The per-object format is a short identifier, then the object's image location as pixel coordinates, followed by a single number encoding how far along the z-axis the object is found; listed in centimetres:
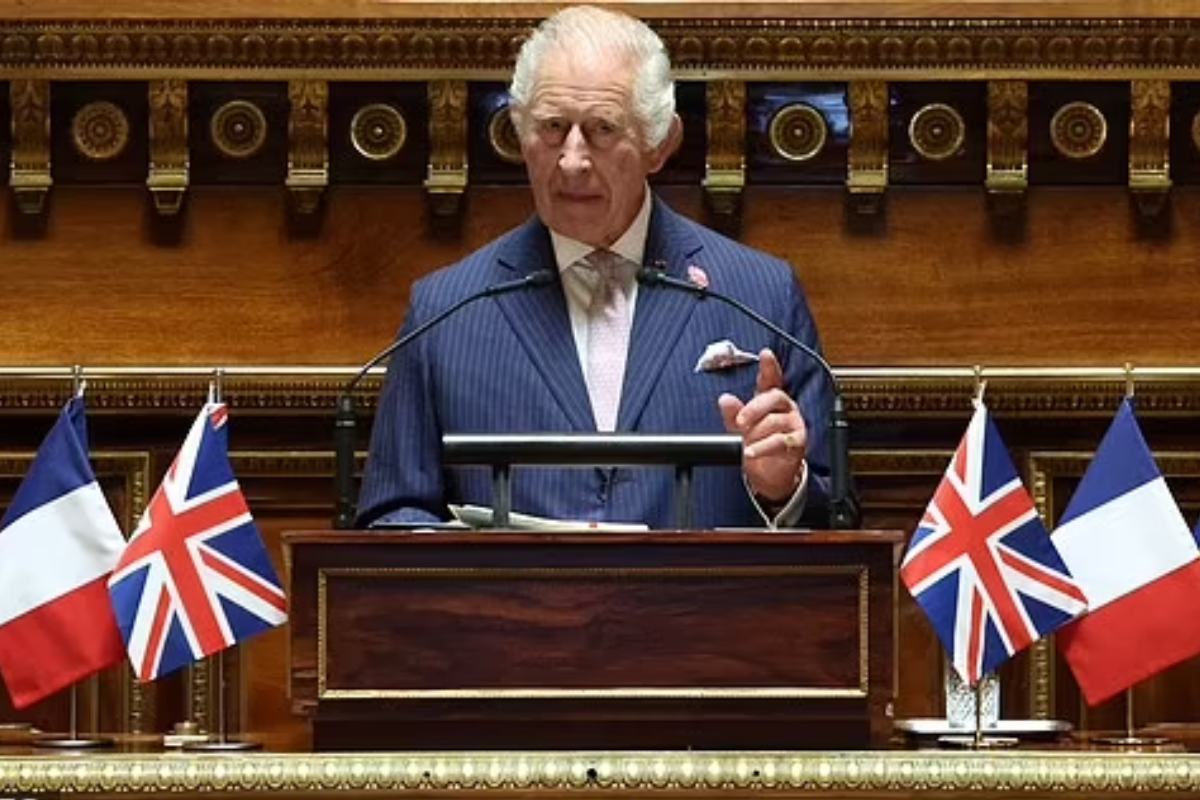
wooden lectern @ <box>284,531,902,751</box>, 797
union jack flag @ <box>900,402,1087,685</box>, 959
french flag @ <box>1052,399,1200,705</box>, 1009
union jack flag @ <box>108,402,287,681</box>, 999
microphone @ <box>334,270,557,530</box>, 871
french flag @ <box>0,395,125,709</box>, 1043
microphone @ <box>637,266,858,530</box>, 866
